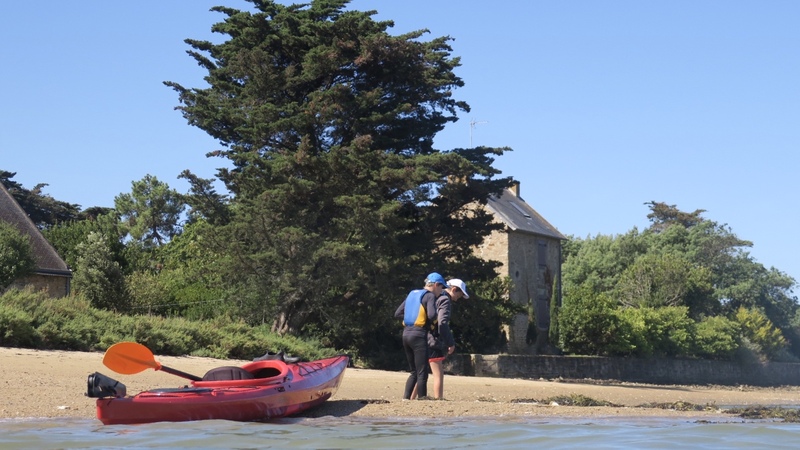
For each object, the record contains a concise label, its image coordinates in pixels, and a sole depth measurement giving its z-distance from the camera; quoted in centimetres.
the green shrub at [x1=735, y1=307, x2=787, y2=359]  5703
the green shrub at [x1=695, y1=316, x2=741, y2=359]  4969
